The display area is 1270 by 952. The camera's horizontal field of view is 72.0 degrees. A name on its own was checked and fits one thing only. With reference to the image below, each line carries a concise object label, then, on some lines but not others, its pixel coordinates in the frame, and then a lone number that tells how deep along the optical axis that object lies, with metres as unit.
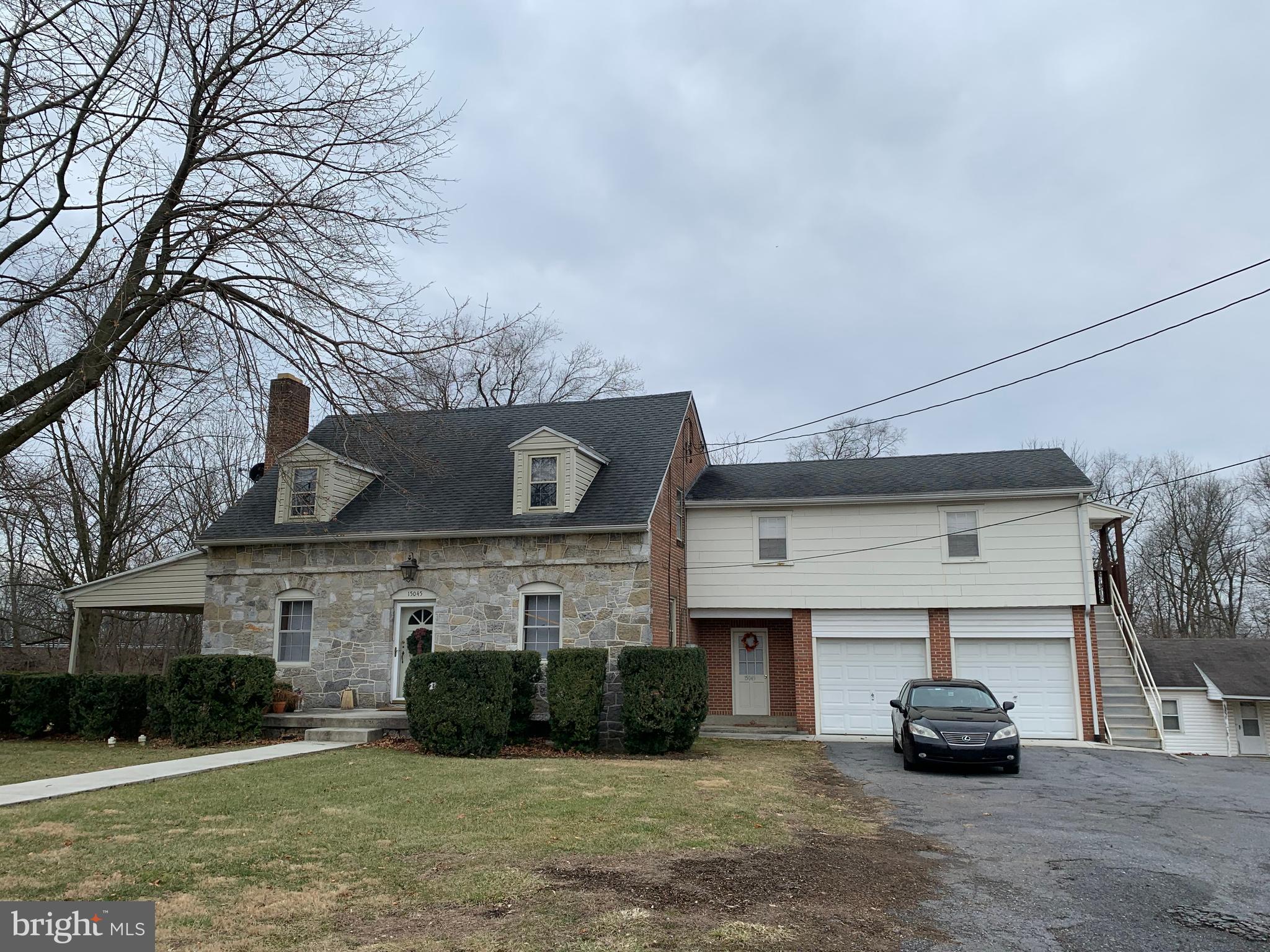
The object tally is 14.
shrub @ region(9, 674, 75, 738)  15.51
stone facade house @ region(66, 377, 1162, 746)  16.97
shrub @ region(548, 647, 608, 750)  14.48
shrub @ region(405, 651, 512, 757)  13.48
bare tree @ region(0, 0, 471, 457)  8.30
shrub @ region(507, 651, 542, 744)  14.71
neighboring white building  20.80
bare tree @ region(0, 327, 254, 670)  24.23
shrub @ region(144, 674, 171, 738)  14.73
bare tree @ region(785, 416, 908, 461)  40.28
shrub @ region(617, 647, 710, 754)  14.21
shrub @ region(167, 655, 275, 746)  14.42
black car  12.80
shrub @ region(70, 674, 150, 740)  15.12
